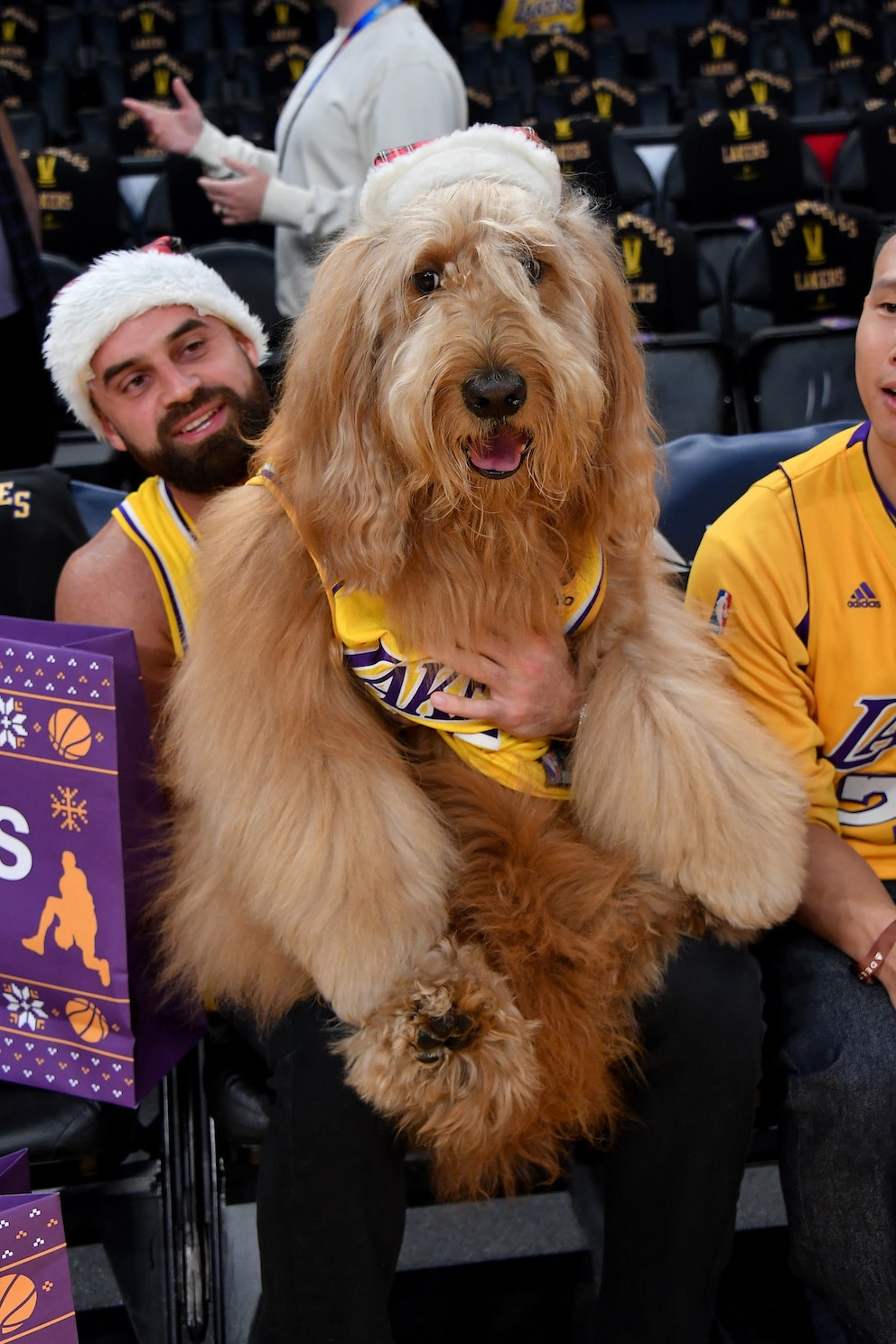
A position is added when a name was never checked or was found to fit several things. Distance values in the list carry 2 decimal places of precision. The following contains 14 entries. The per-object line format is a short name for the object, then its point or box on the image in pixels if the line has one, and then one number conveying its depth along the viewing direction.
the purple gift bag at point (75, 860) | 1.62
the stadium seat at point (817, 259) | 4.00
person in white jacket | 2.83
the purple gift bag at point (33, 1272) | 1.35
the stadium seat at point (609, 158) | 5.47
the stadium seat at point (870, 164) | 5.49
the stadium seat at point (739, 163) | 5.55
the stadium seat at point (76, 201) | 5.14
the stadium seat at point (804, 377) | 3.39
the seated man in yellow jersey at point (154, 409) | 2.05
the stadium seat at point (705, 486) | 2.36
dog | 1.42
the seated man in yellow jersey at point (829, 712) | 1.64
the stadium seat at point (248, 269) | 3.77
